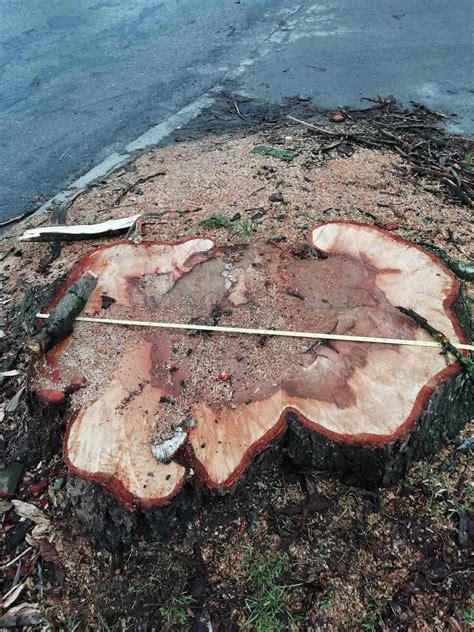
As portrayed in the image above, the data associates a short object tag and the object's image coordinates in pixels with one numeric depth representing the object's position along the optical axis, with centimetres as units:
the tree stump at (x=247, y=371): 169
